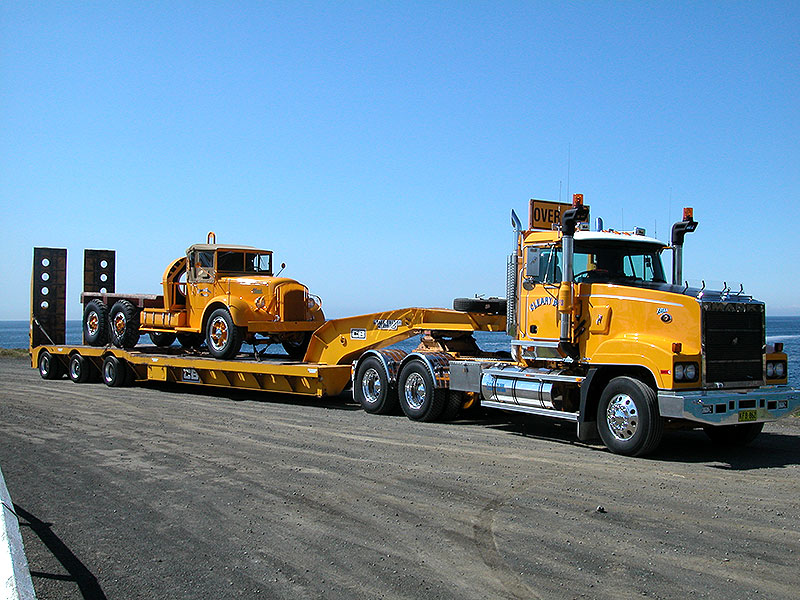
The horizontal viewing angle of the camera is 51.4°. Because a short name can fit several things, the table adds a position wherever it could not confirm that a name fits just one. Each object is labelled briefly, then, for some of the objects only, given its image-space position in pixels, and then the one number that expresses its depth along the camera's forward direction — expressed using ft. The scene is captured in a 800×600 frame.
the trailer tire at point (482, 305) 48.14
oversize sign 42.45
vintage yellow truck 57.41
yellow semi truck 33.63
